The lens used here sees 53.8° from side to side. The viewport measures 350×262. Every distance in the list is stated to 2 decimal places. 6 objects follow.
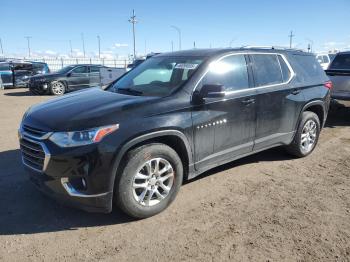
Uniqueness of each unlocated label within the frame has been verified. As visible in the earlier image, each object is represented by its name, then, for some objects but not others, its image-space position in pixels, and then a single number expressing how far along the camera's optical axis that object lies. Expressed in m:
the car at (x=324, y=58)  21.05
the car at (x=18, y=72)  20.56
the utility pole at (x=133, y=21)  48.50
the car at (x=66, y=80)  16.56
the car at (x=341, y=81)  8.71
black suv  3.37
